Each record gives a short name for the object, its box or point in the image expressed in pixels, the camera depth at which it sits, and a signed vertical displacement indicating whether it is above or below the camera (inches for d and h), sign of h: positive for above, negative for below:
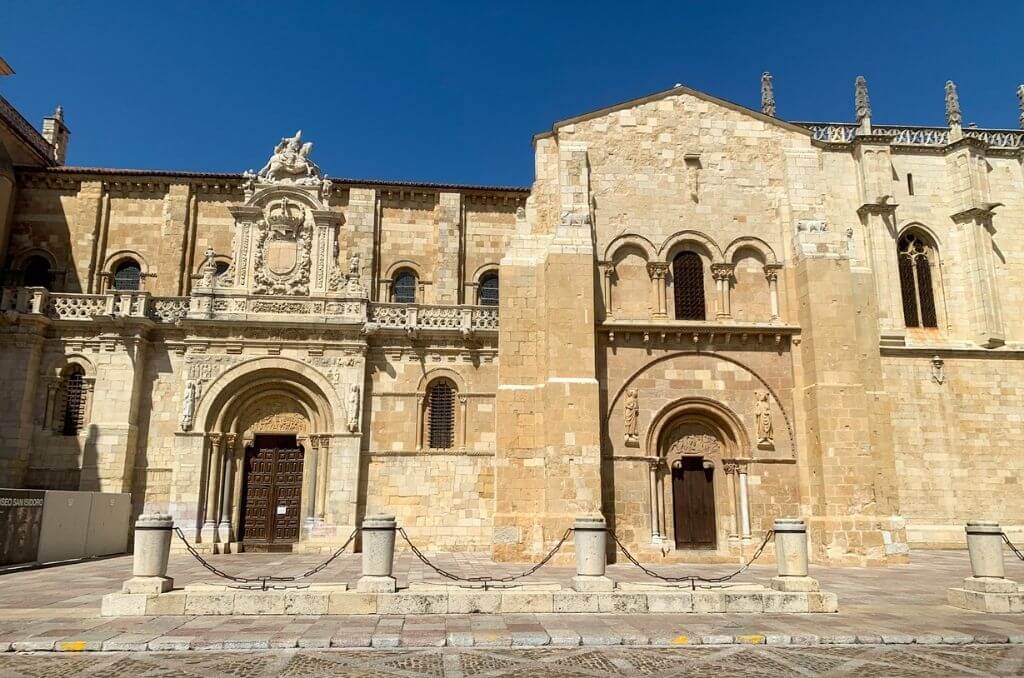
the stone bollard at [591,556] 467.8 -41.3
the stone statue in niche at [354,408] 821.9 +92.7
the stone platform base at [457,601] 430.0 -65.7
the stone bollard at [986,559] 469.4 -43.2
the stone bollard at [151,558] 436.8 -40.0
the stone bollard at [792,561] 474.6 -45.2
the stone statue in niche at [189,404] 807.7 +95.3
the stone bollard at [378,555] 454.0 -39.7
